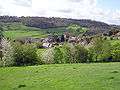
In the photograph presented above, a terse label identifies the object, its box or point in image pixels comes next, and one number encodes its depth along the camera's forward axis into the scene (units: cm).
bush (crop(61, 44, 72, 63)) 5979
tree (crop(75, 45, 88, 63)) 5987
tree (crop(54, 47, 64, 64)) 5898
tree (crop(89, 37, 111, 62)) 6121
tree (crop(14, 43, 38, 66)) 5226
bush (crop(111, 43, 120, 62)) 5941
